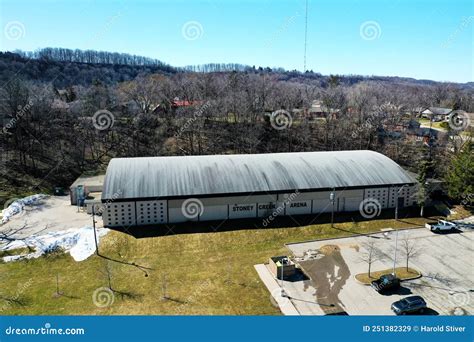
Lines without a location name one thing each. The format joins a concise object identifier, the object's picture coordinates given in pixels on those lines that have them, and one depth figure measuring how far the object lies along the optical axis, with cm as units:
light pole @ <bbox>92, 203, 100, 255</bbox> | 2996
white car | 3462
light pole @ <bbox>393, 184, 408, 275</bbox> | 2860
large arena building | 3456
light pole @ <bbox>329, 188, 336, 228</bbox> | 3522
